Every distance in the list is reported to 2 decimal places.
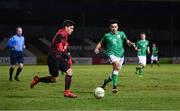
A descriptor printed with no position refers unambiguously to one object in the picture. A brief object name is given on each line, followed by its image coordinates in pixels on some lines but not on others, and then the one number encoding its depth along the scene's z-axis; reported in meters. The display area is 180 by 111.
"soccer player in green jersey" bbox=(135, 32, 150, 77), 28.17
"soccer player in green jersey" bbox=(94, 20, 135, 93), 15.58
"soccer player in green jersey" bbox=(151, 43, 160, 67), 48.86
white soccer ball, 13.35
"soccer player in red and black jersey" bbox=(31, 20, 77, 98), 13.73
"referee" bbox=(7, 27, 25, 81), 21.78
